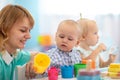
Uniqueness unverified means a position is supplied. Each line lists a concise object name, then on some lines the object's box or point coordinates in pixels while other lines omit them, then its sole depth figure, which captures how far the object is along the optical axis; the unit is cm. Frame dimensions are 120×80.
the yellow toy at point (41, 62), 143
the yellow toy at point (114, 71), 143
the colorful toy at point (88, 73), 125
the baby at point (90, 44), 201
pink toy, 143
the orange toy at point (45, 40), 278
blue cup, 150
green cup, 155
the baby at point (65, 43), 180
